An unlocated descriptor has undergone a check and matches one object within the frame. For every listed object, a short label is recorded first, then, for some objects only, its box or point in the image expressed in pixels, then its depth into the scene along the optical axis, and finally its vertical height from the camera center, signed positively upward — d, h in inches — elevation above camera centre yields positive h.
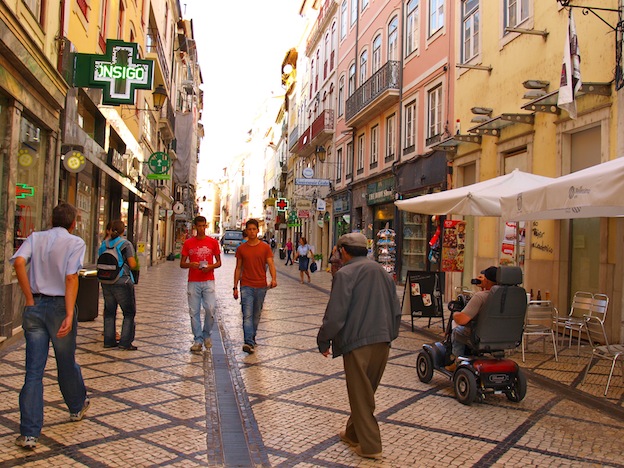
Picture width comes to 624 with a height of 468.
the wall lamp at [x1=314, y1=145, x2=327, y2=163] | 1015.6 +156.6
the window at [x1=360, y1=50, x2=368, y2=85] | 976.9 +310.2
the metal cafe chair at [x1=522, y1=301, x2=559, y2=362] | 305.1 -39.6
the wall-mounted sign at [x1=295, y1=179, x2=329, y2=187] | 1045.2 +107.6
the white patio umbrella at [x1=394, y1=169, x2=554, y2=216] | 333.4 +29.6
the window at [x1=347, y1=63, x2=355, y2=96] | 1064.2 +308.4
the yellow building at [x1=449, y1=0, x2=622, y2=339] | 359.6 +94.8
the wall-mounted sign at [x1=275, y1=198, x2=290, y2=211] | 1597.2 +96.1
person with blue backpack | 290.4 -27.4
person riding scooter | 221.1 -27.0
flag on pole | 327.0 +102.9
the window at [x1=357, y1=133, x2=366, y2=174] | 987.6 +158.0
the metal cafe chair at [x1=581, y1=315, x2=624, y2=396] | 231.3 -42.6
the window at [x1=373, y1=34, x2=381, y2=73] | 904.9 +306.0
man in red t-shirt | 298.8 -22.2
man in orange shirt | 298.5 -20.8
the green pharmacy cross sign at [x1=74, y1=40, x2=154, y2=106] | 399.9 +114.7
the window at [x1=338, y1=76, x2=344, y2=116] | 1162.6 +300.1
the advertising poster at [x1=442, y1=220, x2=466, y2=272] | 477.1 -1.1
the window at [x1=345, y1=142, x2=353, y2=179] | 1059.3 +151.5
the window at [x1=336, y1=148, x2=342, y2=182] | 1157.7 +156.6
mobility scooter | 217.6 -39.1
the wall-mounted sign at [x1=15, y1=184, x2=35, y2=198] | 324.5 +24.0
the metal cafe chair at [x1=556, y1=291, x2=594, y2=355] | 295.6 -38.2
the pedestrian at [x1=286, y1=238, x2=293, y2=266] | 1334.5 -29.9
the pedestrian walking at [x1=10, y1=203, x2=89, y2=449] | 156.8 -19.8
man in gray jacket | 158.9 -26.3
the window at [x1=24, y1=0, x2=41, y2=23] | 312.8 +129.0
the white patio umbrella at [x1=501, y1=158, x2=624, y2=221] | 204.4 +22.4
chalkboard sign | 394.0 -36.3
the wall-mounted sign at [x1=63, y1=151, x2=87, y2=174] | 411.8 +52.6
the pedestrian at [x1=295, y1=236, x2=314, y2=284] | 809.5 -24.1
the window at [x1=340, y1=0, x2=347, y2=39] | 1144.8 +455.0
